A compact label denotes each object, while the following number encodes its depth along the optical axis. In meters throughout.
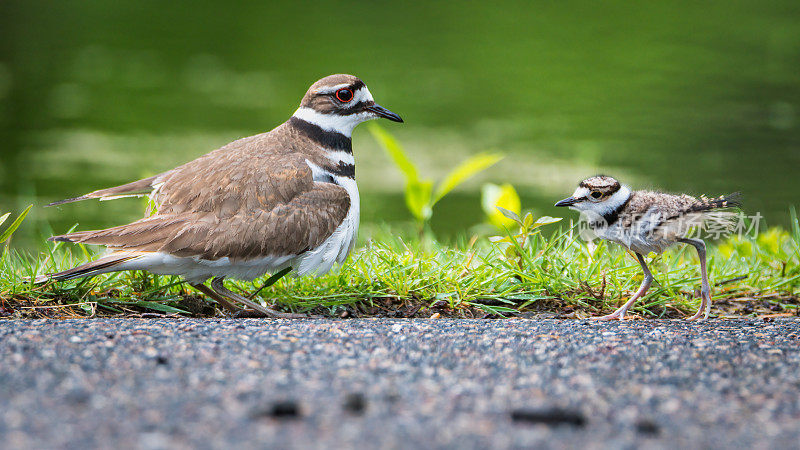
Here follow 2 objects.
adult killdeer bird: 9.67
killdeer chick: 9.59
